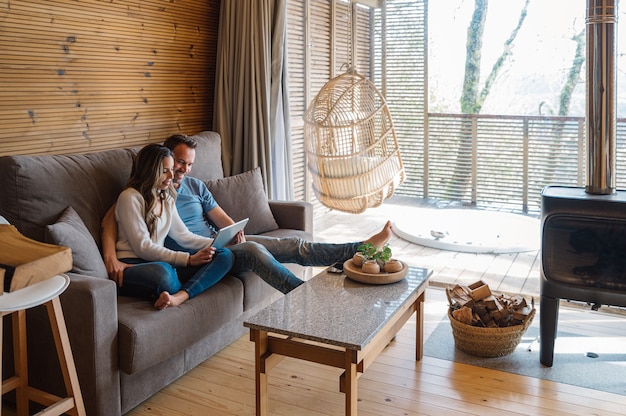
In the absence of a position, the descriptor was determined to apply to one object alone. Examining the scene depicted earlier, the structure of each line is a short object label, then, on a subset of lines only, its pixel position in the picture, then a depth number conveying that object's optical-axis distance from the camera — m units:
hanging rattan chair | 4.29
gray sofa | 2.24
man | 2.86
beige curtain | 4.09
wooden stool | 1.86
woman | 2.65
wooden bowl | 2.65
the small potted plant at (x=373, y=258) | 2.69
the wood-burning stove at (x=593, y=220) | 2.69
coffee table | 2.17
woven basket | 2.84
